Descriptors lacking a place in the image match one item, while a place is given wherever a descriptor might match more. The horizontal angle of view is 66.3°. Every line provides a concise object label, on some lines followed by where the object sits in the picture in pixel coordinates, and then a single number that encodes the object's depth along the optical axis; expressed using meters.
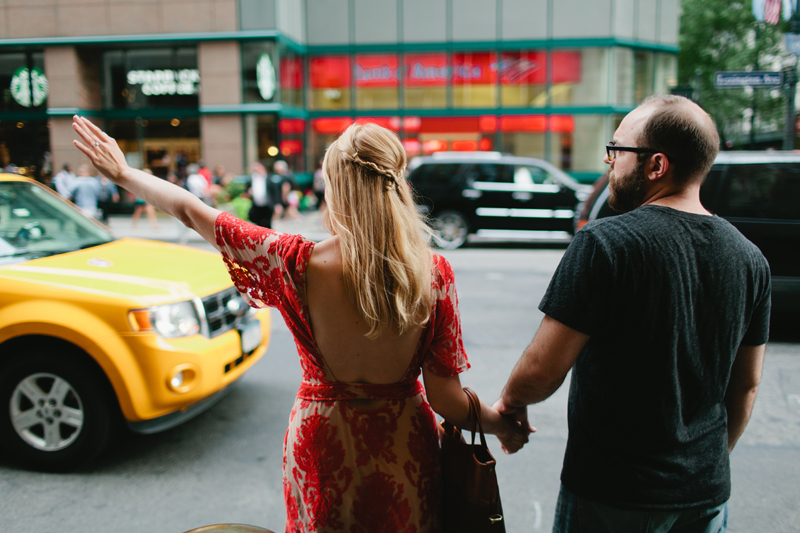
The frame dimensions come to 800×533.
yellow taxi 3.45
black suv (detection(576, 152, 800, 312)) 6.21
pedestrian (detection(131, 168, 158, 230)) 16.91
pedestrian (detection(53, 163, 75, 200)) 15.80
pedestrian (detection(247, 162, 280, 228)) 12.34
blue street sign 9.21
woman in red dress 1.61
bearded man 1.50
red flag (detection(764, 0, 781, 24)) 9.38
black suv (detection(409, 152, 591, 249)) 13.39
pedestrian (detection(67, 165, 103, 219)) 13.31
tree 28.34
